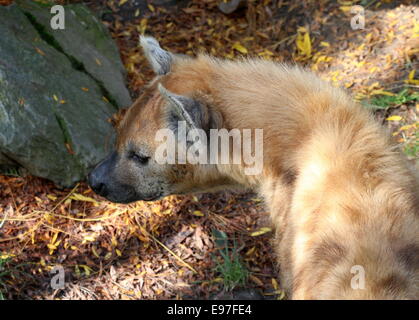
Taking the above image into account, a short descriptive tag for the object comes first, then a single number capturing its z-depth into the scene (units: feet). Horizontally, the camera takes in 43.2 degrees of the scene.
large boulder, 14.26
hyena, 7.72
